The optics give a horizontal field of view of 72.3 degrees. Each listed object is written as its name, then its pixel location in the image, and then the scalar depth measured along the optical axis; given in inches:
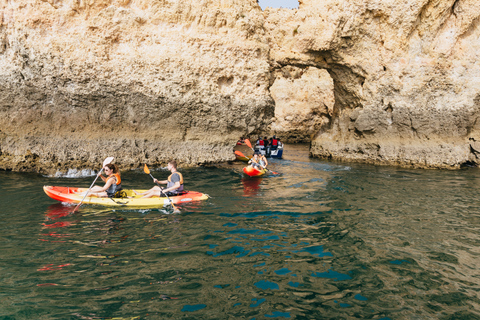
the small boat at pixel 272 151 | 706.8
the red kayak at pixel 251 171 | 460.8
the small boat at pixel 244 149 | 824.6
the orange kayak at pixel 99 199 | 293.9
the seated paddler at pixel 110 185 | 299.6
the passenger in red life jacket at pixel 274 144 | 711.7
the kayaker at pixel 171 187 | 315.9
